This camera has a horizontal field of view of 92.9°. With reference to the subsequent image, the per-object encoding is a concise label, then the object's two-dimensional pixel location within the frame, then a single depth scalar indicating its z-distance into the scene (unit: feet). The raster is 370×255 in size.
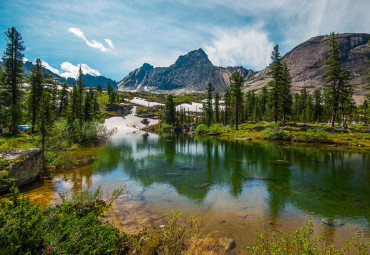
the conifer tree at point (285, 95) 171.63
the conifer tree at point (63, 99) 196.97
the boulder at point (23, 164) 41.73
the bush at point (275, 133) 153.95
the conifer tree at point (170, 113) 369.91
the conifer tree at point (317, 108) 270.87
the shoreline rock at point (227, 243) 24.91
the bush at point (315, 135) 133.39
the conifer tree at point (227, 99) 268.66
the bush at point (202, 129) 269.75
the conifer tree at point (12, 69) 114.62
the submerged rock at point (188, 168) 72.38
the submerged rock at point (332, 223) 31.66
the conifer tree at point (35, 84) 124.83
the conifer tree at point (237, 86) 202.94
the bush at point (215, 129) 239.54
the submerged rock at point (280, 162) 78.25
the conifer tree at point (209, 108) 288.94
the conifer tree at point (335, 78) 138.21
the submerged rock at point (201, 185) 51.47
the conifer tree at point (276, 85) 174.19
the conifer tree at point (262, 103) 260.23
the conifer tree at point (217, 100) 291.99
